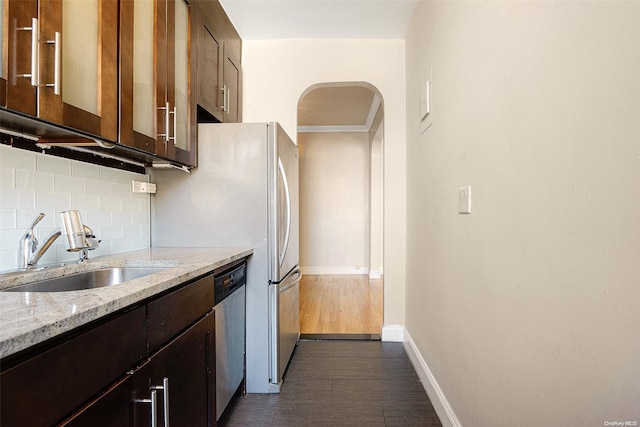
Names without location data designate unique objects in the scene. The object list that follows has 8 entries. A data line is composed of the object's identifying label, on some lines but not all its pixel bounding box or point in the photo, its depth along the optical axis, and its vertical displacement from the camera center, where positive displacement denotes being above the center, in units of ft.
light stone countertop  1.90 -0.65
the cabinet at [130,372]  1.90 -1.22
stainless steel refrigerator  6.29 +0.16
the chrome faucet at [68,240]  3.71 -0.25
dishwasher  4.94 -1.92
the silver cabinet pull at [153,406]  2.98 -1.77
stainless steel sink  3.58 -0.77
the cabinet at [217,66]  6.34 +3.49
